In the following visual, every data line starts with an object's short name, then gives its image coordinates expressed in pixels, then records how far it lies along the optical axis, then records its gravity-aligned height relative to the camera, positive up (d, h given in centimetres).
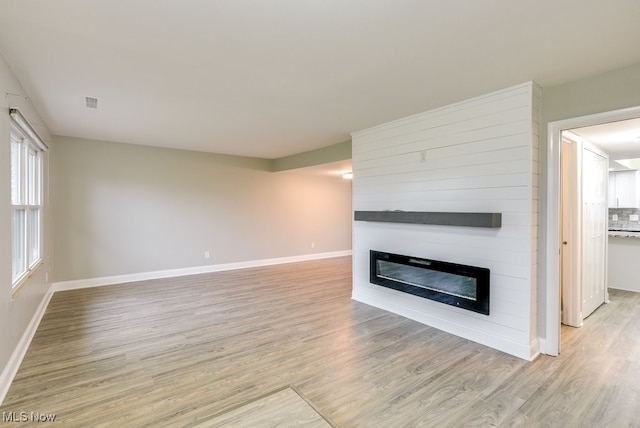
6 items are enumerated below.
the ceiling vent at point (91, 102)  322 +122
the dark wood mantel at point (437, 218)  290 -4
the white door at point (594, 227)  380 -17
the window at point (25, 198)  291 +19
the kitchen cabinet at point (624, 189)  562 +47
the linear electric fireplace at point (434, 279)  305 -74
